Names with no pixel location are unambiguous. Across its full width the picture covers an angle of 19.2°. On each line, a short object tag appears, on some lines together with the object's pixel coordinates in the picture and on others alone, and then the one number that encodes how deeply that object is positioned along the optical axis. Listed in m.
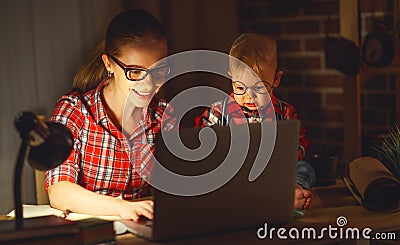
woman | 2.65
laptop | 2.27
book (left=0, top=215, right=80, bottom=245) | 2.19
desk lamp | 2.23
